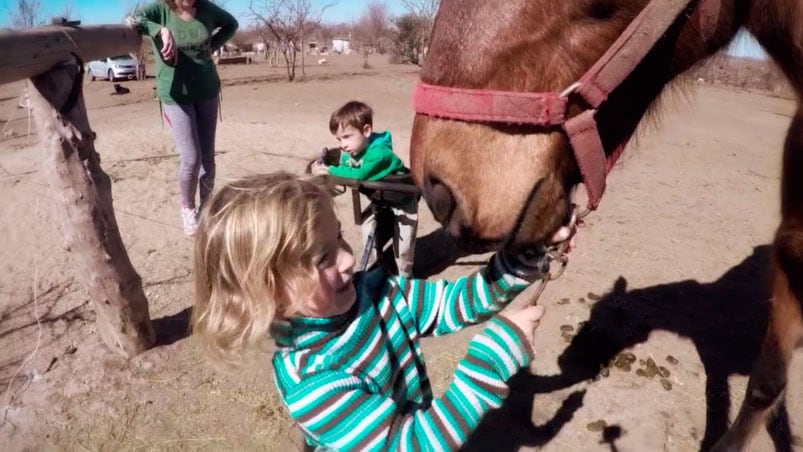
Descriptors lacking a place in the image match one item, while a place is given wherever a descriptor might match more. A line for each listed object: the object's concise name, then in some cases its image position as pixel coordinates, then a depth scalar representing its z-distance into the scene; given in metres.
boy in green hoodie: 2.96
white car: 18.14
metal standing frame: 2.58
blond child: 1.18
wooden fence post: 2.32
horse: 1.20
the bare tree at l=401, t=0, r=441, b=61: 17.91
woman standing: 3.30
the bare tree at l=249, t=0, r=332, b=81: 17.12
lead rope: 1.26
